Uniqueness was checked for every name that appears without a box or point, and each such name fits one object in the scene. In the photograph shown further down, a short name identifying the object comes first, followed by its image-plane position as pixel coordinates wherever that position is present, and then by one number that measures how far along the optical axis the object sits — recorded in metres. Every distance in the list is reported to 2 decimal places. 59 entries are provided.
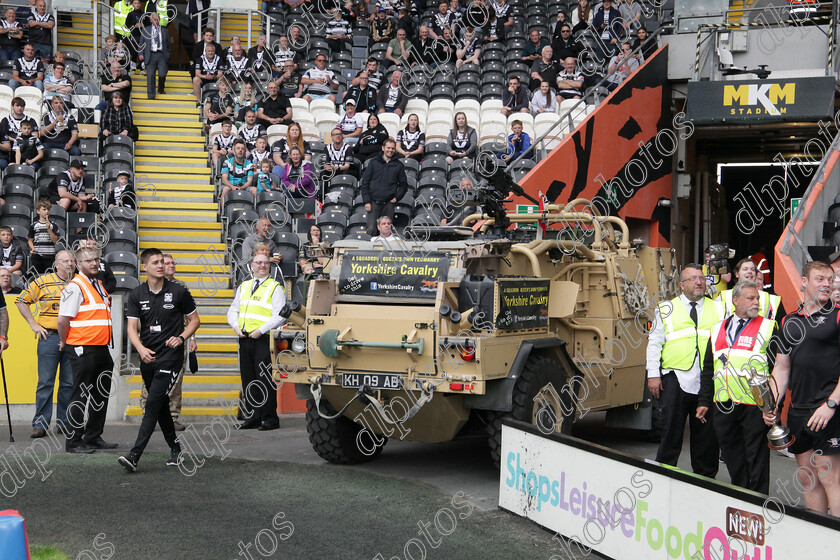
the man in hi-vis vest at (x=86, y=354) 9.72
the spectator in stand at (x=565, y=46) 19.16
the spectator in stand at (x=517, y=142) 16.25
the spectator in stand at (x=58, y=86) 16.97
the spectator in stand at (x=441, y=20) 20.59
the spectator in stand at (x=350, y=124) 17.36
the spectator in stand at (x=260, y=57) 19.23
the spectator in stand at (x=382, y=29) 21.02
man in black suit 18.77
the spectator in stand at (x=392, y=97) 18.52
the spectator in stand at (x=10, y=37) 18.24
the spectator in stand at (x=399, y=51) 19.86
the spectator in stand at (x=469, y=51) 20.03
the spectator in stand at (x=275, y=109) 17.44
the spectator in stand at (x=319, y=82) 19.23
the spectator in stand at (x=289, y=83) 19.05
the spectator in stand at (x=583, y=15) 20.14
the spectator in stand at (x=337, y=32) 20.91
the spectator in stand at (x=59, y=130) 15.92
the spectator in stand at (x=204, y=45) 19.09
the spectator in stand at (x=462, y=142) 16.77
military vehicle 8.21
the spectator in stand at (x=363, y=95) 18.12
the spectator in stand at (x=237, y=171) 15.89
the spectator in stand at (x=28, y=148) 15.42
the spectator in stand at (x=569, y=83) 18.45
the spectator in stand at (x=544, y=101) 18.08
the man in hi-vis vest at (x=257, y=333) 11.48
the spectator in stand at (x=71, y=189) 14.64
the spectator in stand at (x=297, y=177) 15.89
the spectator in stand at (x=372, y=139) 16.55
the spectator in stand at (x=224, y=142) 16.64
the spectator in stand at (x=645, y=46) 18.54
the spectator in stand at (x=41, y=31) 18.62
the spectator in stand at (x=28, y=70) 17.64
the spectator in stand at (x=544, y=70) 18.75
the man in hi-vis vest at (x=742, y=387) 6.89
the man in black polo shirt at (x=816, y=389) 6.12
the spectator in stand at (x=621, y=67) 17.52
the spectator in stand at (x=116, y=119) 16.73
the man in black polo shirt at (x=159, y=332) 8.80
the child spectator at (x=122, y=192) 15.17
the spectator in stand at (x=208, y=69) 19.03
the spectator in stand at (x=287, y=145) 16.34
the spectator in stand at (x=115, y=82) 17.56
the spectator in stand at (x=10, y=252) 12.62
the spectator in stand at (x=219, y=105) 17.67
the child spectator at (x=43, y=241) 13.35
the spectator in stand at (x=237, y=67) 18.97
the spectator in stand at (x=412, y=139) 16.94
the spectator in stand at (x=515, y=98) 18.14
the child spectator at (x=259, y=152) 16.16
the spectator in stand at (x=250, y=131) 16.91
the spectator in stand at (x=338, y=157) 16.45
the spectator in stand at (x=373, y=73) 18.67
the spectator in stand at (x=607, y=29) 19.30
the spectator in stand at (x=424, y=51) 20.09
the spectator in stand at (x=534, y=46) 19.81
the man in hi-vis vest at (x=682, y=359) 7.84
